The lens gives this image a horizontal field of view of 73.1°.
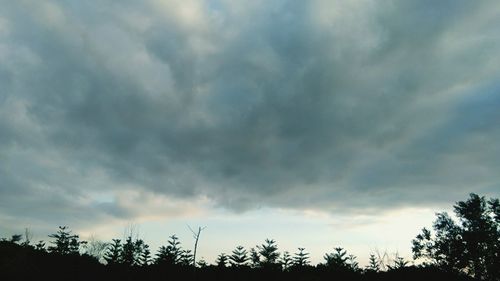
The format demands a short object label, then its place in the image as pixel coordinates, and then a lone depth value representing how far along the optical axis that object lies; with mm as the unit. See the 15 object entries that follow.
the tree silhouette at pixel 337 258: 29344
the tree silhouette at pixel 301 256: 29812
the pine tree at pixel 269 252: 34906
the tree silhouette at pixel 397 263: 22191
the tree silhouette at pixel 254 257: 34425
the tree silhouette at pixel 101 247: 44838
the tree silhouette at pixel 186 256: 29764
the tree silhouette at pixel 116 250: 30628
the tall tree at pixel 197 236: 26538
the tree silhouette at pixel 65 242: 33962
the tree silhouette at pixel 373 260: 33000
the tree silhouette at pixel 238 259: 25828
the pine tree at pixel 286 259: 30966
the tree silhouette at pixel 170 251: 29203
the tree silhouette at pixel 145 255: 31053
